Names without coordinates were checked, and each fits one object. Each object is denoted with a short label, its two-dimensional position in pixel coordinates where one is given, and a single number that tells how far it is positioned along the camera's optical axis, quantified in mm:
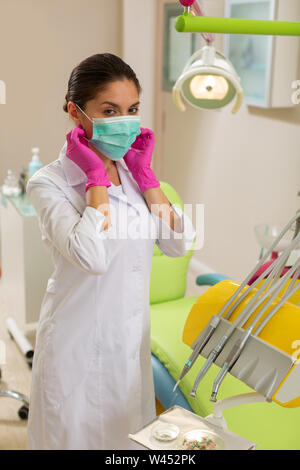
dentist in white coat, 1149
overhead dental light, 1640
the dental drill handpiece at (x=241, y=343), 797
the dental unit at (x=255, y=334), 759
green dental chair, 1456
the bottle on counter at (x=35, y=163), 2676
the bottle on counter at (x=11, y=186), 2852
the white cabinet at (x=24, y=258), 2650
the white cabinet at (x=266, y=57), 2631
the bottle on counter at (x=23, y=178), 2862
